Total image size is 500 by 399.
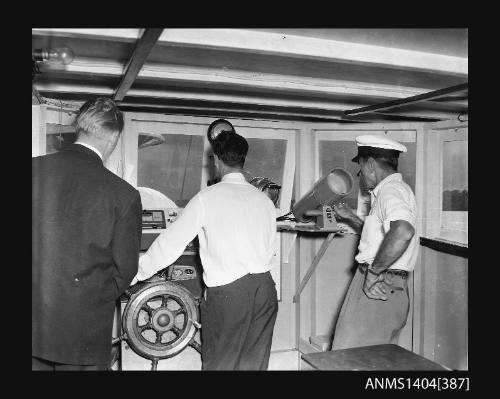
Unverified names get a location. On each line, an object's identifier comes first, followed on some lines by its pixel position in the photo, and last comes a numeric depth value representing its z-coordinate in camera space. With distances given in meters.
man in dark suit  2.14
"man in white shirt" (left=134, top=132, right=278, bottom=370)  2.75
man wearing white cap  3.05
